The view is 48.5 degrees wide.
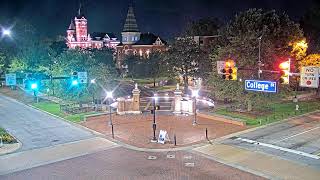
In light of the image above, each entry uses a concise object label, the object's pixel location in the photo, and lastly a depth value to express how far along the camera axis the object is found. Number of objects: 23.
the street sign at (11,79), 25.54
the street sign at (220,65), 24.99
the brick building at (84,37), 137.50
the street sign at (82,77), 27.42
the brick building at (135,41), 112.00
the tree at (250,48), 37.12
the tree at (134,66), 82.19
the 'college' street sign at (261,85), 25.73
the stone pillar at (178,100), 39.28
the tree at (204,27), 90.91
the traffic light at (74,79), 27.65
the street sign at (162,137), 27.66
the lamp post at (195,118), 33.97
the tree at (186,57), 55.16
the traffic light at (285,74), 22.34
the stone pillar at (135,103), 39.66
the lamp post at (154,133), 28.27
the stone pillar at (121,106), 39.22
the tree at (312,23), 67.06
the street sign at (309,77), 21.05
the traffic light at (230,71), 23.88
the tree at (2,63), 76.39
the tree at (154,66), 73.46
